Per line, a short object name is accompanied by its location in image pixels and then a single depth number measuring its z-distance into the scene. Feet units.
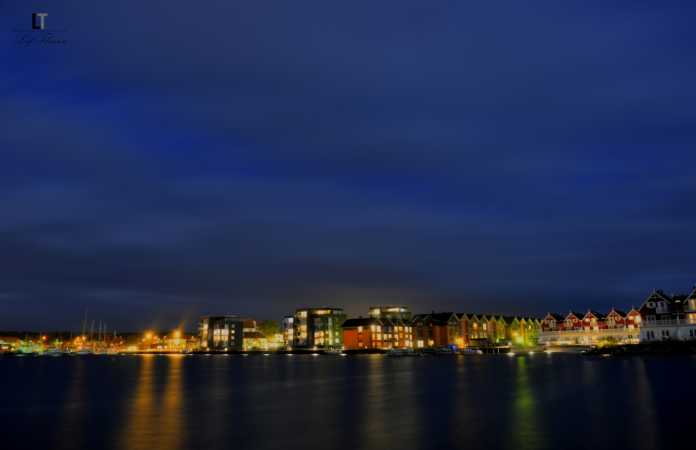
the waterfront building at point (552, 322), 619.67
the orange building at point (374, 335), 630.74
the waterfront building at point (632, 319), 533.96
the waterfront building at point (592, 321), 574.97
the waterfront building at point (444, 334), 641.81
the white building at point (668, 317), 370.73
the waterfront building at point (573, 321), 594.65
